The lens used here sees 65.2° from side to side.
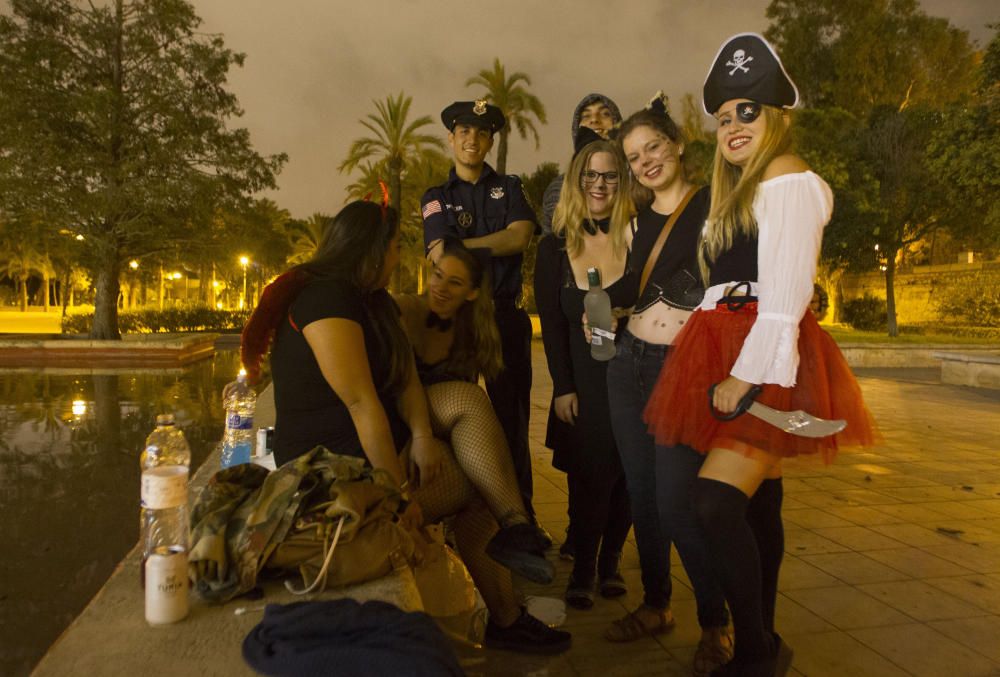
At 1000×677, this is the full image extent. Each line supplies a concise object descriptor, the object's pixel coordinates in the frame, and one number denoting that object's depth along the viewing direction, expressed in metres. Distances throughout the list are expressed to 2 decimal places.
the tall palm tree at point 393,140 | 29.94
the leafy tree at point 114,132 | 18.31
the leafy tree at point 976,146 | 14.27
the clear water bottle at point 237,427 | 3.79
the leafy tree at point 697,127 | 26.47
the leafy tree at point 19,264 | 59.28
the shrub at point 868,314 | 31.47
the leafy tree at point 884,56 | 39.31
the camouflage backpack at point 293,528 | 2.10
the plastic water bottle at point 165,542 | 1.95
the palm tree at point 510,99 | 29.34
